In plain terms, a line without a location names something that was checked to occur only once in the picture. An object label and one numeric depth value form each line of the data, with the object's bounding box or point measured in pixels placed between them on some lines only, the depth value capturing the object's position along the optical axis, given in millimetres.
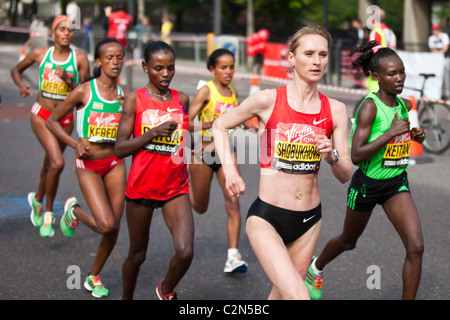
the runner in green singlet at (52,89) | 6762
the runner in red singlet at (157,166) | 4598
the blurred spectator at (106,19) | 22375
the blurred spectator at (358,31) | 18952
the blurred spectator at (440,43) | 17422
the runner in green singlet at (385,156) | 4609
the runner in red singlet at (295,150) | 3791
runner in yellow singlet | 6020
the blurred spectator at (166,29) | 29497
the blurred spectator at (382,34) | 9652
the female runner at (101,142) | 5270
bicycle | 10781
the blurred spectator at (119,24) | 20312
